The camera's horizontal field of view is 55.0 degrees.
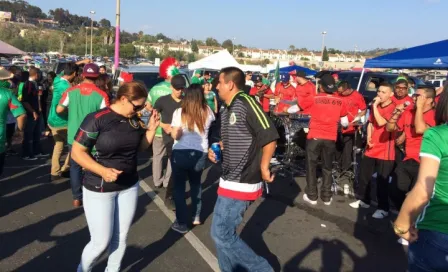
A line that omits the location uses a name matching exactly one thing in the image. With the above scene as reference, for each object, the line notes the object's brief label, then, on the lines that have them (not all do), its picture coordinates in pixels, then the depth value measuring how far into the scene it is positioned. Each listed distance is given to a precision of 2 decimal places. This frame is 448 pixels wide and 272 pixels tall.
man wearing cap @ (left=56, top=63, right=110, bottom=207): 5.79
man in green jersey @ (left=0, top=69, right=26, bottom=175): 5.34
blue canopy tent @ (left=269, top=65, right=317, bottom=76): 25.82
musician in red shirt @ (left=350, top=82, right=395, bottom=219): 5.90
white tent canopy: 18.04
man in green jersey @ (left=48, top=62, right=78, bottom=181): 7.22
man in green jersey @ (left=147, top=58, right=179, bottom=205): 6.81
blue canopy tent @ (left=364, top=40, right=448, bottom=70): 7.96
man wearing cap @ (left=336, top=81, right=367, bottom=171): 8.41
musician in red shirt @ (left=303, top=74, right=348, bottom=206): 6.45
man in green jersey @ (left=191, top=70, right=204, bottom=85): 14.09
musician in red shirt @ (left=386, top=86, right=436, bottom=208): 4.98
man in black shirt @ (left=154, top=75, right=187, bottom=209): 5.89
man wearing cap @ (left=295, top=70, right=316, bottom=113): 6.88
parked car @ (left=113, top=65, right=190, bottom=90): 11.35
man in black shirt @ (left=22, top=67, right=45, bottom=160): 8.81
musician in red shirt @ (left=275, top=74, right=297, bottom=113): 8.60
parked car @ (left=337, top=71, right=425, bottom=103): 13.30
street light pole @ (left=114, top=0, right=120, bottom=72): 19.91
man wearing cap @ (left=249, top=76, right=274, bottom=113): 12.18
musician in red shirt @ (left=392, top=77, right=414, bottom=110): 6.42
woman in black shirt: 3.35
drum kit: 7.61
